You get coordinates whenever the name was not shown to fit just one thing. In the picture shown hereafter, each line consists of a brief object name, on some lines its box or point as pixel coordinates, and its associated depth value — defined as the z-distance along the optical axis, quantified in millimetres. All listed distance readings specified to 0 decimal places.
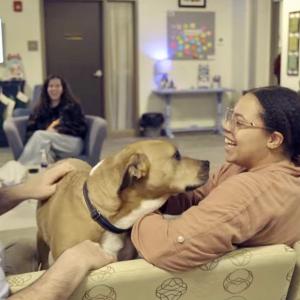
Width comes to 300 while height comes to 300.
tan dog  1498
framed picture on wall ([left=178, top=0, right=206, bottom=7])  7414
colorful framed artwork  7461
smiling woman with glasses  1186
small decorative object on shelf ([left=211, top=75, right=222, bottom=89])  7719
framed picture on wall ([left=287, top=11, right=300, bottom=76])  6070
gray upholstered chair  4418
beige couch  1178
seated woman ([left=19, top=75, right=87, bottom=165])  4520
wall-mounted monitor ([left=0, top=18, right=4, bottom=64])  6616
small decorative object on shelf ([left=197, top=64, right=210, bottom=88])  7664
